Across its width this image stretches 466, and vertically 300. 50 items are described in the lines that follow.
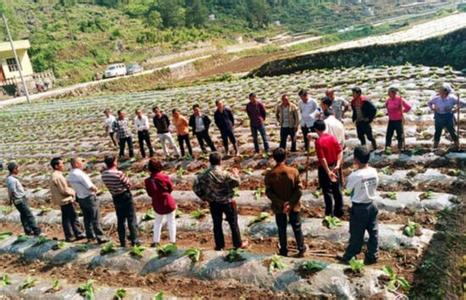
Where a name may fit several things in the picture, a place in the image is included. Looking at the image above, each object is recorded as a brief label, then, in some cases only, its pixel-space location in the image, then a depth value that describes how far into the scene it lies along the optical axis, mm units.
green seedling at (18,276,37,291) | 8307
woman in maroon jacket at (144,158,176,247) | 8438
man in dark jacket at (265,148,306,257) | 7469
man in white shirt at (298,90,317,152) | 12047
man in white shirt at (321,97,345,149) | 9250
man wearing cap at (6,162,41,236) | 10758
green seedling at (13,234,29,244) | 10586
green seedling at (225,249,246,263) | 7820
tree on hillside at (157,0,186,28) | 77312
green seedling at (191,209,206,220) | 10344
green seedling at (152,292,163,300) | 7155
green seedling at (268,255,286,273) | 7309
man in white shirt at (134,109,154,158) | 15158
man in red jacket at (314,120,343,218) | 8633
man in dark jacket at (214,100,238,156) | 13469
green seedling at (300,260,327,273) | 7054
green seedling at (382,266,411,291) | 6527
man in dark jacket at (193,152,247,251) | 7934
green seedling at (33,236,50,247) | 10117
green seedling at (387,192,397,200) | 9516
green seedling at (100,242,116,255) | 9000
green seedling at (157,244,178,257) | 8461
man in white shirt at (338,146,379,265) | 7117
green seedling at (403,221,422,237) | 7962
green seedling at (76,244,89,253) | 9367
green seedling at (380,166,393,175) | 10883
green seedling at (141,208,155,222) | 10812
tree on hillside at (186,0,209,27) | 80125
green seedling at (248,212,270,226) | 9570
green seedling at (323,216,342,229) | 8734
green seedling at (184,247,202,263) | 8062
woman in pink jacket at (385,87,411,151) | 11586
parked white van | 52275
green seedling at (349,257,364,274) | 6832
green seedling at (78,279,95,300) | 7555
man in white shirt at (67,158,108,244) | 9367
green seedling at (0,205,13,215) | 13281
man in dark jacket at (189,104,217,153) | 14023
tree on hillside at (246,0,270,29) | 90000
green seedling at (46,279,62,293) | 8023
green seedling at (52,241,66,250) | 9695
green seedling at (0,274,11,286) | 8547
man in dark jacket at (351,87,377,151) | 11426
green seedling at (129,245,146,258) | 8609
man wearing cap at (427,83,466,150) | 11258
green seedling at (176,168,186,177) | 13478
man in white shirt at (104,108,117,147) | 17152
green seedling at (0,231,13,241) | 10959
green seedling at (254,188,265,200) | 10859
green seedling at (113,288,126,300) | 7441
